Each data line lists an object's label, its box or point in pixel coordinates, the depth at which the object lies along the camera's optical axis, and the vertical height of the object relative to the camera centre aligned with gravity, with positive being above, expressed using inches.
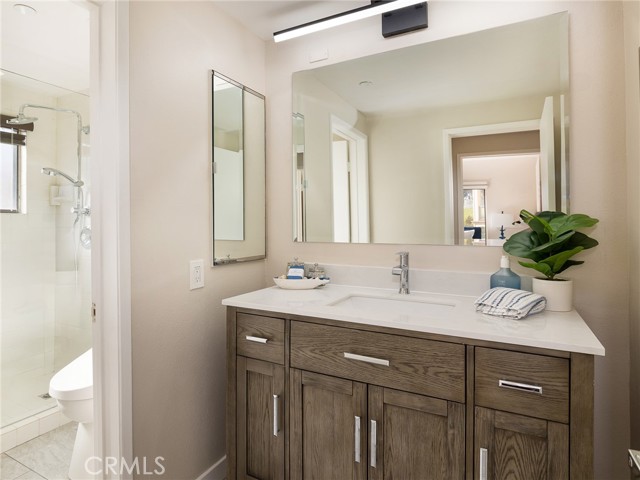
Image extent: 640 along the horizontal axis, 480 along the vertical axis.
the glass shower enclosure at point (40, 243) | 91.7 -0.3
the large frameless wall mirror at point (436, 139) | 60.2 +18.8
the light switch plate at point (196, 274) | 64.2 -6.0
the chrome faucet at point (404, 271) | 66.9 -5.9
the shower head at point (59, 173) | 97.3 +18.5
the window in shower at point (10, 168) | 91.4 +19.0
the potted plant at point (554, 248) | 51.9 -1.5
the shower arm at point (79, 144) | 101.0 +27.0
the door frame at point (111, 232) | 51.6 +1.3
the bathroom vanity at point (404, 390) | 40.2 -19.7
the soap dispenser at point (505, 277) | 58.3 -6.3
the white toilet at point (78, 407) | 67.4 -31.1
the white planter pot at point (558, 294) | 53.3 -8.3
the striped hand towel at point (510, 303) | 48.9 -9.0
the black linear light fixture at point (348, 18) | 61.7 +39.7
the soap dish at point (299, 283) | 71.0 -8.5
